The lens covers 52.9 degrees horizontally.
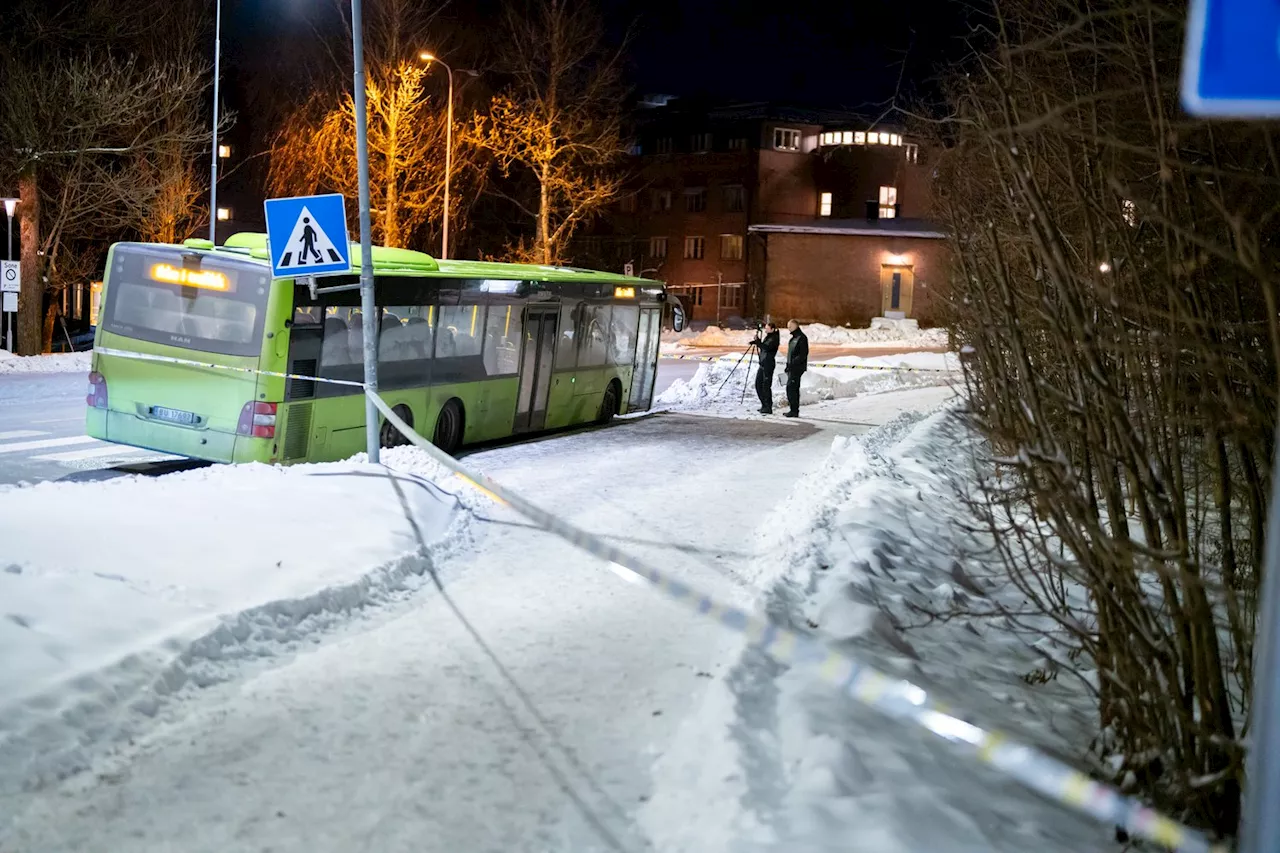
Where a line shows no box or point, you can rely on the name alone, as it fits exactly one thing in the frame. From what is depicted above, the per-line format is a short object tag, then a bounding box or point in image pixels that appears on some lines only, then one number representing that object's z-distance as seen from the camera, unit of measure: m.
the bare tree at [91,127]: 32.88
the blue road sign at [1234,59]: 2.75
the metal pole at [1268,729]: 2.55
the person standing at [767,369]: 24.61
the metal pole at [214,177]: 34.22
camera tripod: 28.82
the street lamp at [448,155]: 38.19
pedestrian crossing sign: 12.54
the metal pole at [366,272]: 13.09
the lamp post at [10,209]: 33.50
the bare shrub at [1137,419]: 5.02
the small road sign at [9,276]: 32.22
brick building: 67.81
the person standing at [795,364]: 24.22
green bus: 14.63
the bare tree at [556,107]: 44.91
